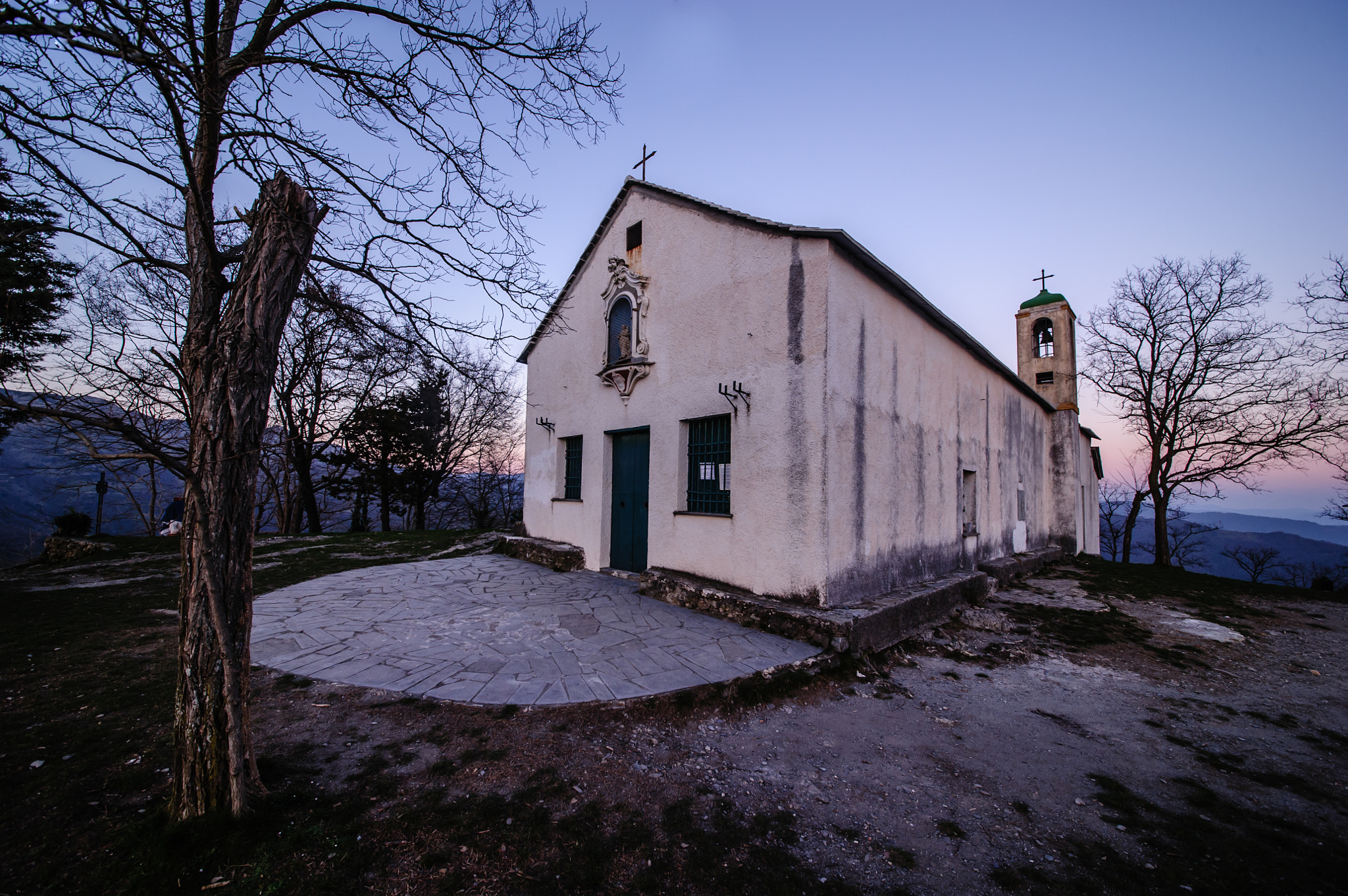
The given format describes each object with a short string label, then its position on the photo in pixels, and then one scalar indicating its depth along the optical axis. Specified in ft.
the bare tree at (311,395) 52.29
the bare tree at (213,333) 8.04
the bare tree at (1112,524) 70.59
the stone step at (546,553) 30.73
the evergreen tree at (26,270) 8.24
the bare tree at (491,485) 79.51
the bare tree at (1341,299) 40.47
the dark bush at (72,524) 37.29
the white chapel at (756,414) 20.79
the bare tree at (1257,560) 63.31
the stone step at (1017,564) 35.37
